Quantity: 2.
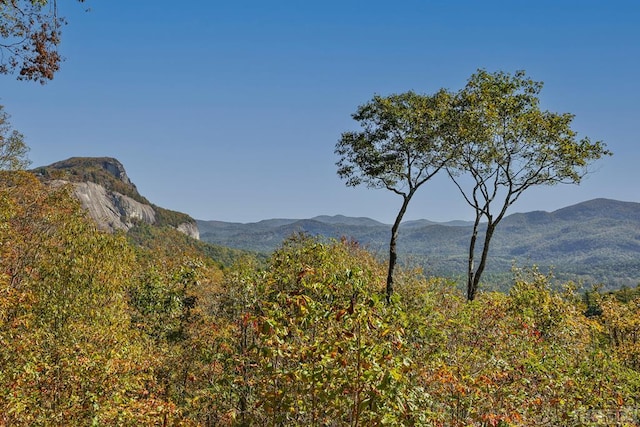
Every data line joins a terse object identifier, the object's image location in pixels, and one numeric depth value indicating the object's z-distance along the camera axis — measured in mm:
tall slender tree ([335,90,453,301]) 28359
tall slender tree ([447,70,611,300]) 25844
